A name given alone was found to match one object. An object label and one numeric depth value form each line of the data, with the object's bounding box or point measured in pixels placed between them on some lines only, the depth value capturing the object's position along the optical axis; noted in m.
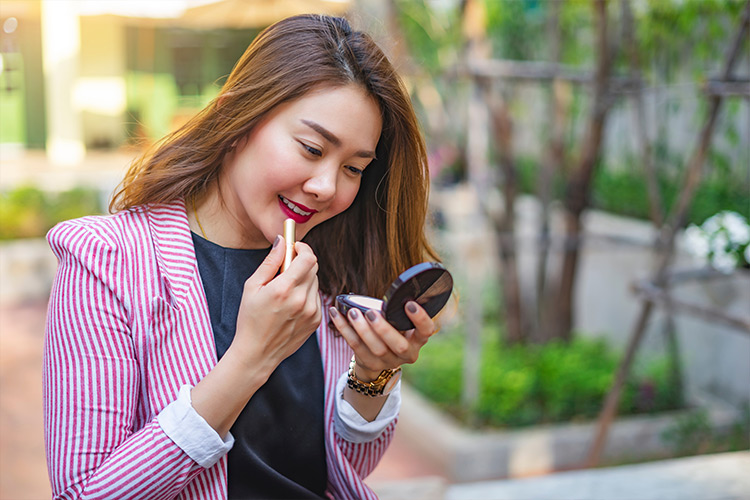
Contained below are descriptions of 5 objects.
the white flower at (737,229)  2.97
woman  1.10
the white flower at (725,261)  2.99
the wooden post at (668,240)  2.88
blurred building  12.54
